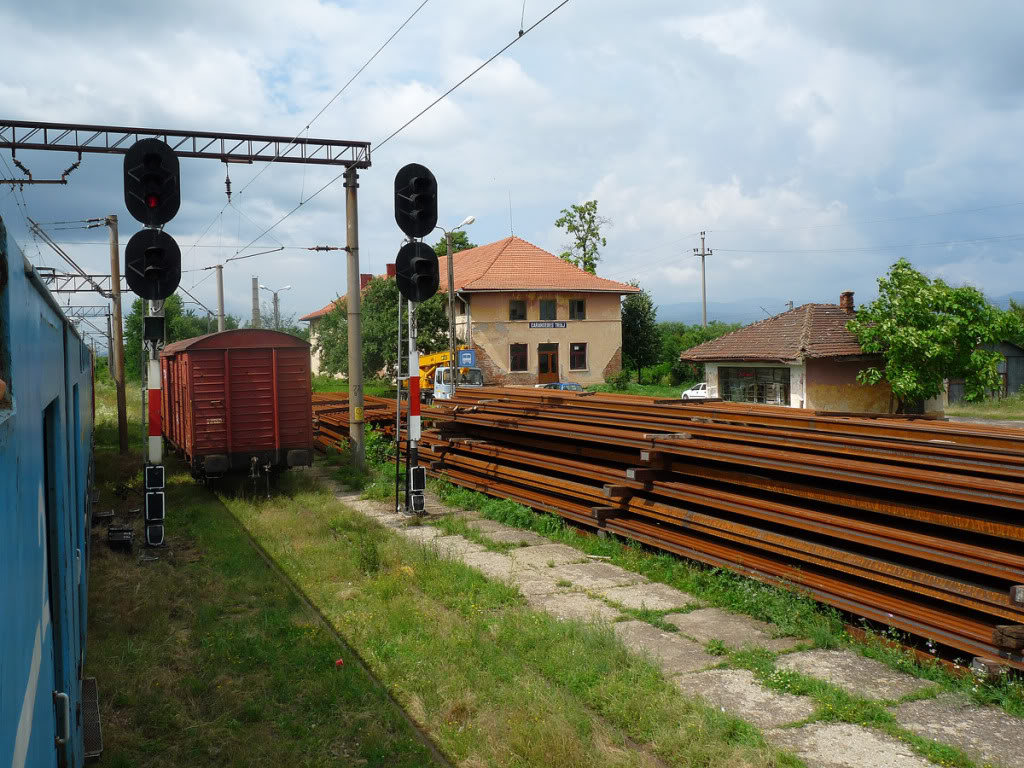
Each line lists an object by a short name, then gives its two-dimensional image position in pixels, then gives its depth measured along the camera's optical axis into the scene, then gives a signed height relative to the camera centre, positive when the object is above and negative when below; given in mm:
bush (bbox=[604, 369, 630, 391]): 46312 -121
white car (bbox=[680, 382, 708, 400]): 38009 -651
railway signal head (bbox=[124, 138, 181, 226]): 9984 +2507
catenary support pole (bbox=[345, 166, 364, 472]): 17469 +970
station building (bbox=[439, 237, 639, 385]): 43688 +3401
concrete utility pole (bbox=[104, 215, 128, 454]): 21688 +1356
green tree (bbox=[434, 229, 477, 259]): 60403 +10428
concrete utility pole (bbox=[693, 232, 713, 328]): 64562 +5785
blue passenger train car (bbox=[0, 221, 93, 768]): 1583 -383
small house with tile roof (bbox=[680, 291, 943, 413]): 30016 +415
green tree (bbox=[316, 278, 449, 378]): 41594 +2856
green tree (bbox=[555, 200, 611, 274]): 57031 +10192
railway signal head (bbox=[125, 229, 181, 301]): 9789 +1489
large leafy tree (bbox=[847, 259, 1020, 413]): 27812 +1244
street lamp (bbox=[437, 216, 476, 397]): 31219 +2163
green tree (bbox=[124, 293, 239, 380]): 46281 +4133
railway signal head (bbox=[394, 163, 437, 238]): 12039 +2657
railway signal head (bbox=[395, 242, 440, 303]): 12047 +1651
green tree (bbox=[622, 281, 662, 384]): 50438 +2762
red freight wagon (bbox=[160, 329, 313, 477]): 14227 -240
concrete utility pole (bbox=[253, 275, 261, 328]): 44906 +4734
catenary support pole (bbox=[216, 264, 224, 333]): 38656 +4221
